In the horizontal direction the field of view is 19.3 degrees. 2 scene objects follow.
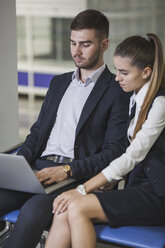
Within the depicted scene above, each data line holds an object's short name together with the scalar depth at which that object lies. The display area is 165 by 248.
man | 2.36
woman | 2.05
